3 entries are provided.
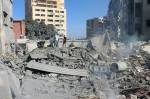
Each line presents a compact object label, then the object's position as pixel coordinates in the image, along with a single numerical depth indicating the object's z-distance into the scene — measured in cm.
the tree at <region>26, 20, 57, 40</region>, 2527
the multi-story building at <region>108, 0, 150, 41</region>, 1727
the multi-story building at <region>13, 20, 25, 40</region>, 1861
